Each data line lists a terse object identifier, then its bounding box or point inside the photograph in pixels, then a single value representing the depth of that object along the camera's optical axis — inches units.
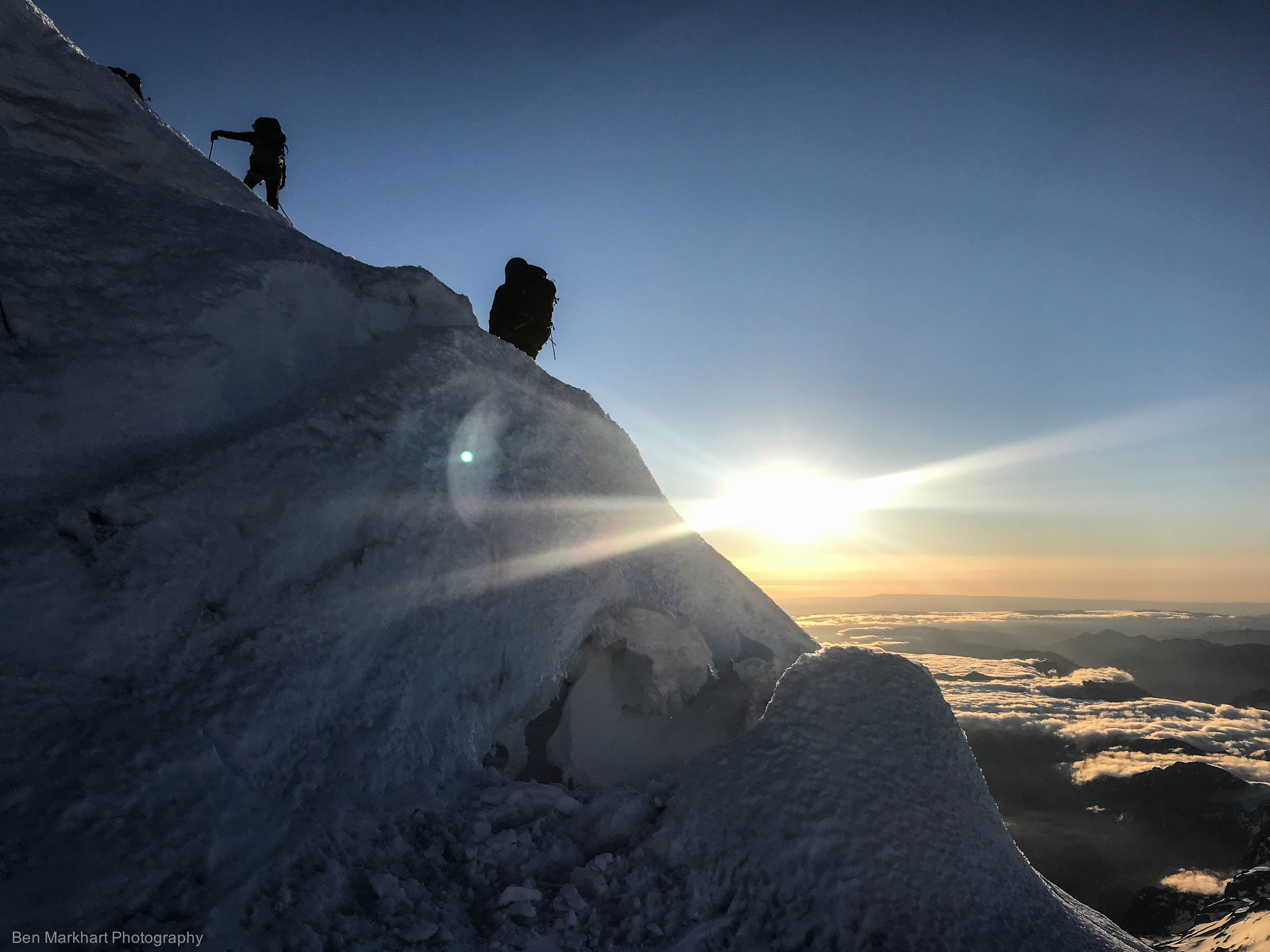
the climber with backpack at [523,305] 464.8
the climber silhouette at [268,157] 441.4
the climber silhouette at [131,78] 463.8
